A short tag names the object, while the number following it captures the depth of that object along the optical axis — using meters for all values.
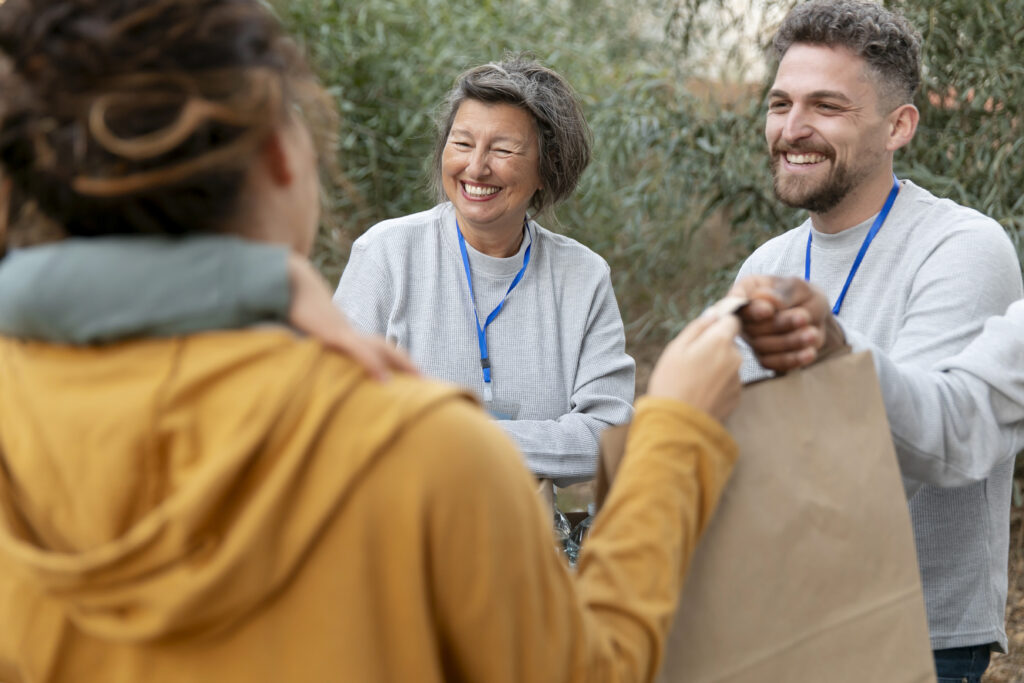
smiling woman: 2.47
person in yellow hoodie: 0.86
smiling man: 1.79
